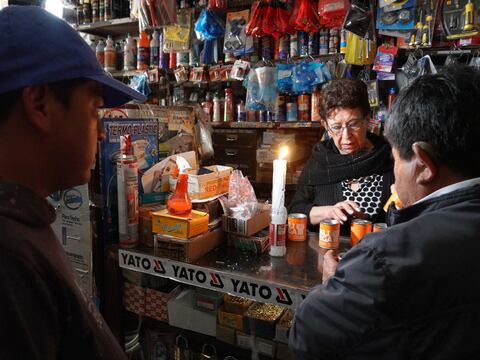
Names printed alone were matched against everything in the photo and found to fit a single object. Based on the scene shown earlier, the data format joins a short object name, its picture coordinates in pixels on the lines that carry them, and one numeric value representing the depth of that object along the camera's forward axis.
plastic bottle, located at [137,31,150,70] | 4.24
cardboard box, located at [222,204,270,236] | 1.53
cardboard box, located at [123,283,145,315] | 1.68
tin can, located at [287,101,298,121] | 3.56
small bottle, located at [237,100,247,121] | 3.85
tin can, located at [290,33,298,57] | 3.51
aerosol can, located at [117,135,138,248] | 1.53
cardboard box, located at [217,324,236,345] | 1.61
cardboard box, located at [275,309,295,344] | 1.54
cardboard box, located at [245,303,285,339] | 1.56
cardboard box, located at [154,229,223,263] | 1.39
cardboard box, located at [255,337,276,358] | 1.55
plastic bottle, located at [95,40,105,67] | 4.55
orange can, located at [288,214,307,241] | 1.62
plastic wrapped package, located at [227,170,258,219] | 1.64
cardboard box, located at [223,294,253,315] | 1.62
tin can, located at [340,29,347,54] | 3.23
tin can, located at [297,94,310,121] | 3.51
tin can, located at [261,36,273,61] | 3.68
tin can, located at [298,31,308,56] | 3.49
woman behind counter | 2.04
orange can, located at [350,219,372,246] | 1.52
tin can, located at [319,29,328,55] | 3.39
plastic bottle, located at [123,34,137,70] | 4.37
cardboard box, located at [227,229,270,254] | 1.50
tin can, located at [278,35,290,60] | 3.58
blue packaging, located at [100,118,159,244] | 1.64
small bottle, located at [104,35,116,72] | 4.49
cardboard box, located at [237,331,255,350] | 1.58
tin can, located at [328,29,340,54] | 3.34
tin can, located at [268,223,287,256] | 1.44
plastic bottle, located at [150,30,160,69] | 4.23
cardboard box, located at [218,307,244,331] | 1.59
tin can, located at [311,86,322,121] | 3.40
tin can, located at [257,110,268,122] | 3.72
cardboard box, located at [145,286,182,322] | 1.70
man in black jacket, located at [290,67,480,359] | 0.67
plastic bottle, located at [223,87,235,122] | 3.90
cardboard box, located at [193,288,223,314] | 1.64
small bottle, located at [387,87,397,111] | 3.09
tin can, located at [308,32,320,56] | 3.44
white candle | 1.42
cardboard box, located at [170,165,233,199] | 1.57
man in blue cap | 0.52
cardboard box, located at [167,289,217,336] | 1.64
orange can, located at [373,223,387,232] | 1.51
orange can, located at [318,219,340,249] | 1.51
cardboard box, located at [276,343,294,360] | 1.54
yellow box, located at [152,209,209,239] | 1.39
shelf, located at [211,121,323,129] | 3.52
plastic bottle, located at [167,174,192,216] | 1.45
